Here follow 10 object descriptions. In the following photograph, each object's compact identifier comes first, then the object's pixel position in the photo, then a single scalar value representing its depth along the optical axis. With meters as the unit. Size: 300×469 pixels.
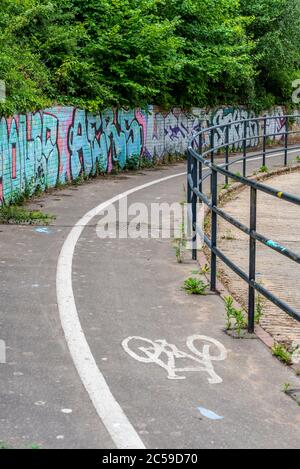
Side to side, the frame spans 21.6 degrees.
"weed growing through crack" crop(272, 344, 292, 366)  5.88
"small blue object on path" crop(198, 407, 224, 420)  4.77
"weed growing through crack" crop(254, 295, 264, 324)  6.87
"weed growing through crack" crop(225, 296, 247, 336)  6.70
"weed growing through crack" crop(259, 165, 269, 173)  20.34
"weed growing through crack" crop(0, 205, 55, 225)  12.44
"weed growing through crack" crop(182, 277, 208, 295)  7.98
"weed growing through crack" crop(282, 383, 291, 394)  5.27
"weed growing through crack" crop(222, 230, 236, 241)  11.44
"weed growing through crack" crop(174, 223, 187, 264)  9.73
